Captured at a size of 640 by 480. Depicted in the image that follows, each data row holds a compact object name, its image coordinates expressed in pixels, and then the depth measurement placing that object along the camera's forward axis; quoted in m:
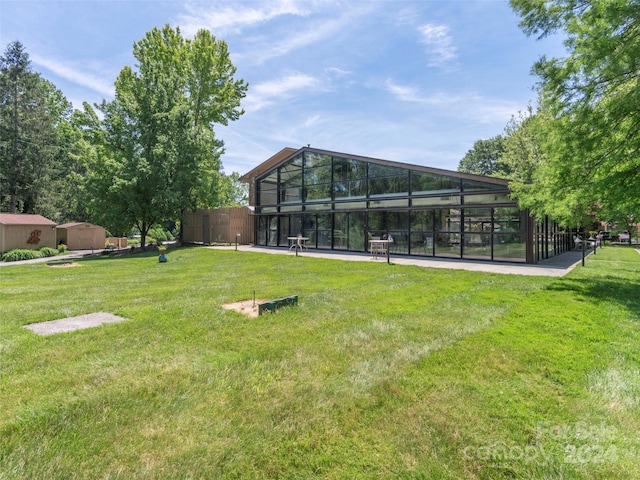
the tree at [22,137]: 26.89
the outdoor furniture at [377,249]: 14.89
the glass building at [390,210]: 13.02
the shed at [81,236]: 24.83
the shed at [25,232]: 20.29
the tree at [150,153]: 19.83
